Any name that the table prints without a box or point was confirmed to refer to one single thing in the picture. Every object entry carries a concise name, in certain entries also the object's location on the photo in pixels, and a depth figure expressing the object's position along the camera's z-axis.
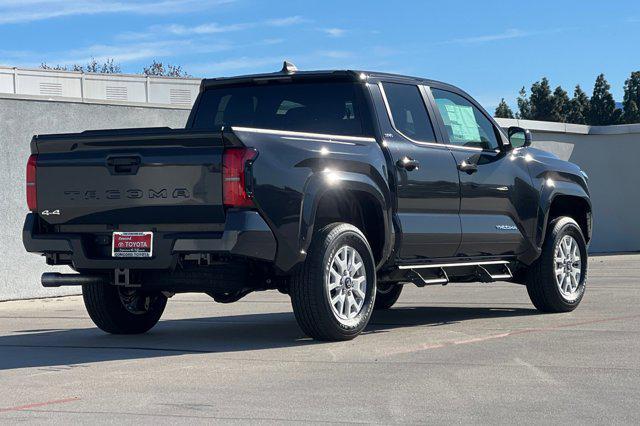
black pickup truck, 8.20
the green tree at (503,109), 99.00
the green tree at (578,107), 87.75
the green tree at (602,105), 86.56
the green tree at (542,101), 90.19
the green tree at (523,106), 95.54
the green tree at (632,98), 86.27
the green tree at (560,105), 89.44
